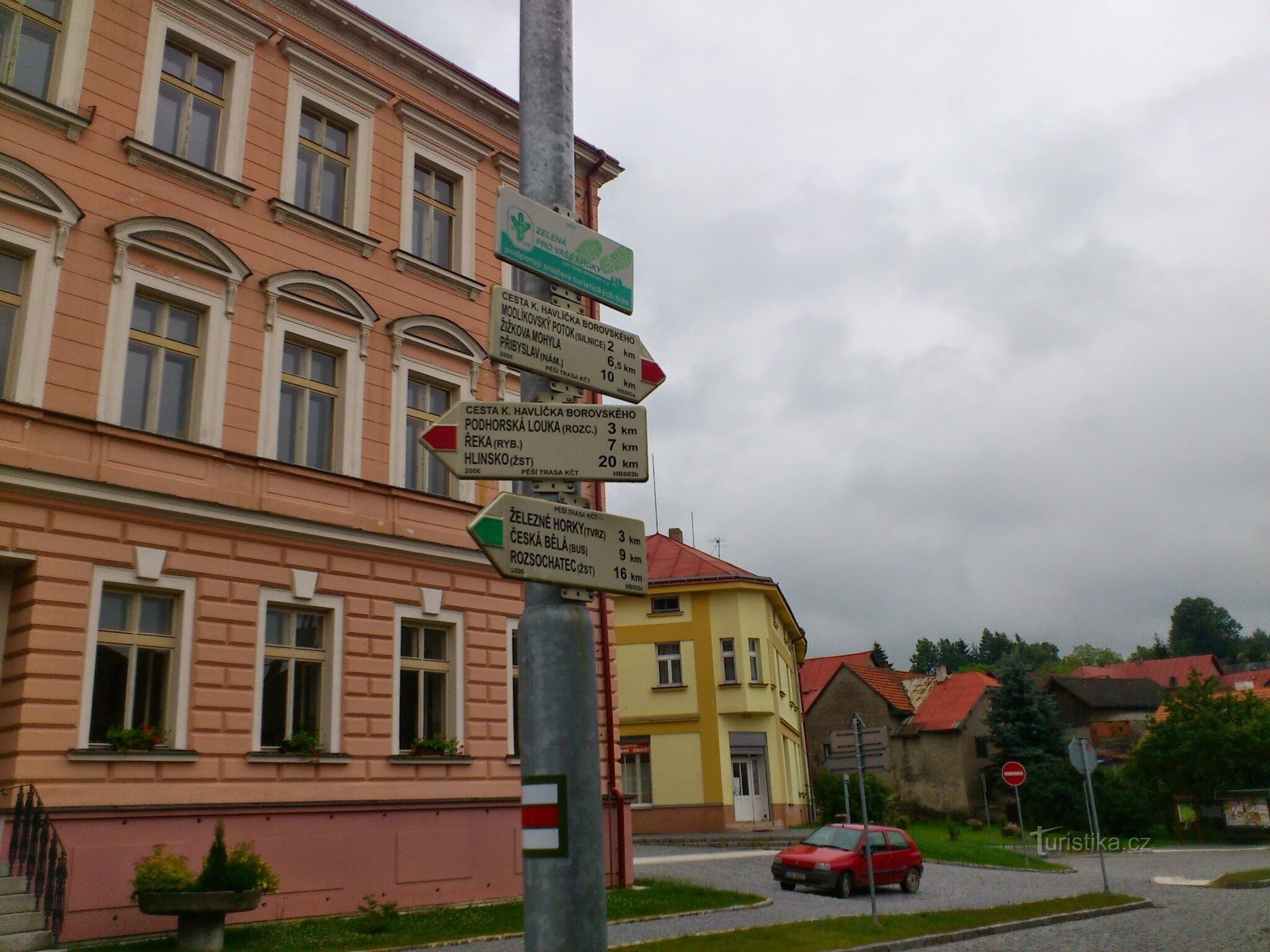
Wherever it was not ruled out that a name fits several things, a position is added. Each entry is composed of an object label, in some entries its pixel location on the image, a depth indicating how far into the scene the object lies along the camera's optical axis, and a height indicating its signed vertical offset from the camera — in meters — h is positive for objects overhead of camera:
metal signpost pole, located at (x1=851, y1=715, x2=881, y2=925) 15.87 +0.16
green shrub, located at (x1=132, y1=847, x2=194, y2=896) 11.59 -0.77
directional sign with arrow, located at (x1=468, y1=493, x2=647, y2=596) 3.93 +0.88
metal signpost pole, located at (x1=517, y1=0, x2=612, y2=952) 3.54 +0.19
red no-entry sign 31.25 -0.13
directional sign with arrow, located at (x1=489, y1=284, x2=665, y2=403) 4.27 +1.77
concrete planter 11.41 -1.13
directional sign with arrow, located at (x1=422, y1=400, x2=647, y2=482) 4.16 +1.30
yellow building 38.84 +2.71
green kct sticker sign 4.35 +2.19
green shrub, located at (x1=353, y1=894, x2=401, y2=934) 13.27 -1.52
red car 20.86 -1.63
